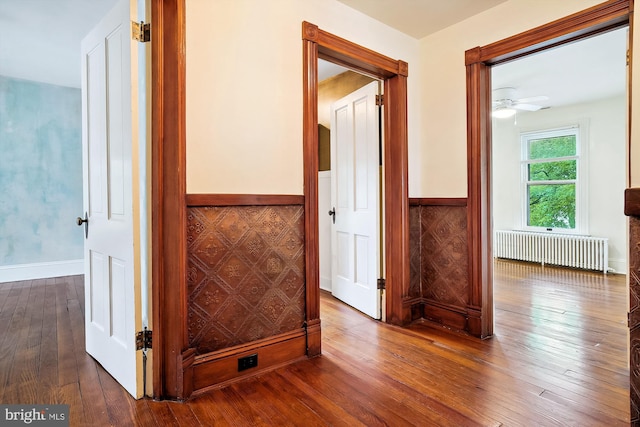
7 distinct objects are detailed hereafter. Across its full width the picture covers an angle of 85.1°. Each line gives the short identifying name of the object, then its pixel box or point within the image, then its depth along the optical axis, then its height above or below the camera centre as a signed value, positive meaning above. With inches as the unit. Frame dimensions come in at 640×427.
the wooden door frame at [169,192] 70.0 +4.2
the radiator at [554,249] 203.3 -26.5
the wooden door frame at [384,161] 91.7 +14.8
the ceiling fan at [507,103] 170.7 +53.4
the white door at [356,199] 123.7 +4.2
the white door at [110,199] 71.8 +3.3
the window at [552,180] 222.1 +18.3
